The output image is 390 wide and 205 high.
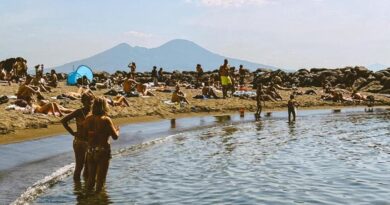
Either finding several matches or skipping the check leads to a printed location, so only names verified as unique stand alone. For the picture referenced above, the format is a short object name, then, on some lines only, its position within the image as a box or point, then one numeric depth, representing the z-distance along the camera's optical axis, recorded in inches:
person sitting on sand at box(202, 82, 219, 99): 1441.9
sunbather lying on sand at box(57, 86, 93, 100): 1127.0
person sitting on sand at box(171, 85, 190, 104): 1291.8
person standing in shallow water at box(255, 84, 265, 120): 1212.5
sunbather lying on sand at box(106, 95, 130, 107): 1110.2
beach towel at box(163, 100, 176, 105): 1283.2
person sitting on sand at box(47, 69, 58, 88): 1491.1
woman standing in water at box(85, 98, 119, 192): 398.6
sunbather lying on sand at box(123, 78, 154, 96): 1320.1
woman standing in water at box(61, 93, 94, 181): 433.1
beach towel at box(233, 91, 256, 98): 1528.9
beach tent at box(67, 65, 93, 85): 1642.7
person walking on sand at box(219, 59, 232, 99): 1389.0
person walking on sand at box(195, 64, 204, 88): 1733.5
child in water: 1191.7
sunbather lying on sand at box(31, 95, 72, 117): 900.6
